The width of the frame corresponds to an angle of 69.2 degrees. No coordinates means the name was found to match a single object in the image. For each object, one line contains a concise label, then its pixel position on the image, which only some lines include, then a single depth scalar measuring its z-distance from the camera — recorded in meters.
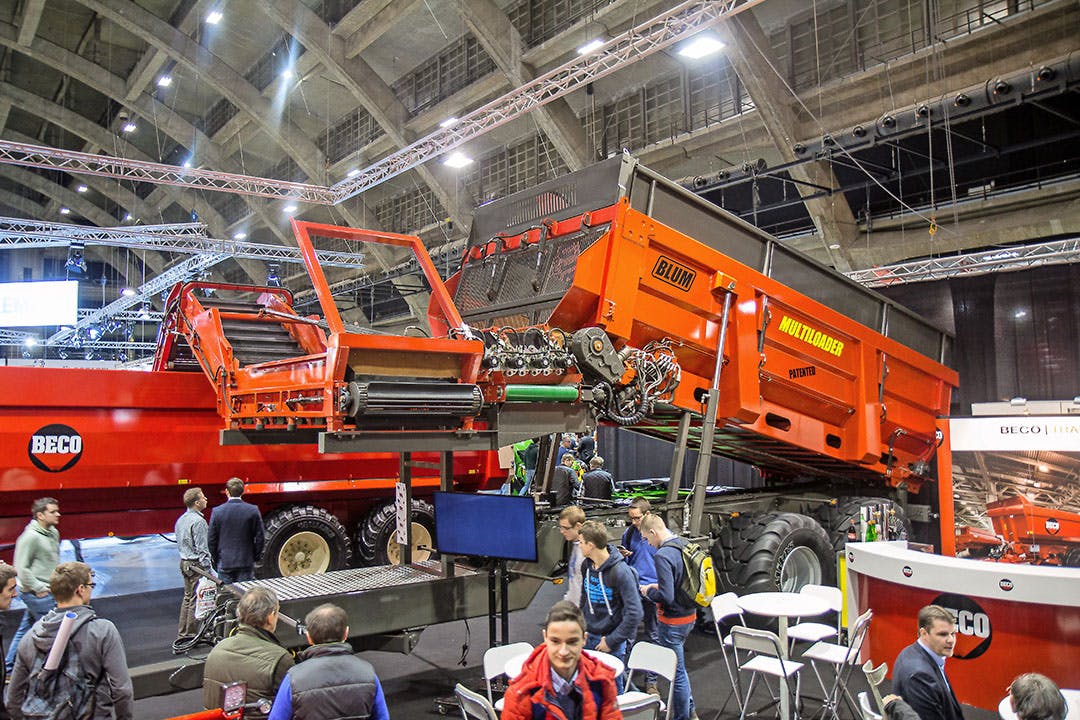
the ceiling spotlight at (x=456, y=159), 14.80
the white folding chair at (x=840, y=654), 4.73
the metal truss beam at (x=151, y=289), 21.48
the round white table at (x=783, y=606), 5.02
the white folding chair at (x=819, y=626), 5.24
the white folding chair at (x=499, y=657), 4.18
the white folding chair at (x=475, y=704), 3.52
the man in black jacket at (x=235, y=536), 6.63
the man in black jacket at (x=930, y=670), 3.49
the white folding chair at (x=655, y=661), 4.25
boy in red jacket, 2.85
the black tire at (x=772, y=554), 6.92
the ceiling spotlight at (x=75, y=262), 20.99
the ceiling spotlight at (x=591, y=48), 11.07
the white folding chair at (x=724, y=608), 5.38
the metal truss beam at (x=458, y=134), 10.21
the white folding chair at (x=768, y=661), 4.64
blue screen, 5.24
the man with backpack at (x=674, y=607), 4.62
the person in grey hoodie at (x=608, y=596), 4.48
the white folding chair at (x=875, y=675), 3.91
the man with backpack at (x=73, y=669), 3.23
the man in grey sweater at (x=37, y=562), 5.52
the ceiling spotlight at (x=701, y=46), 10.94
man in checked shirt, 6.65
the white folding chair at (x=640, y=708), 3.53
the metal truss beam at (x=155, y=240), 19.06
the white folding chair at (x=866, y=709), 3.66
